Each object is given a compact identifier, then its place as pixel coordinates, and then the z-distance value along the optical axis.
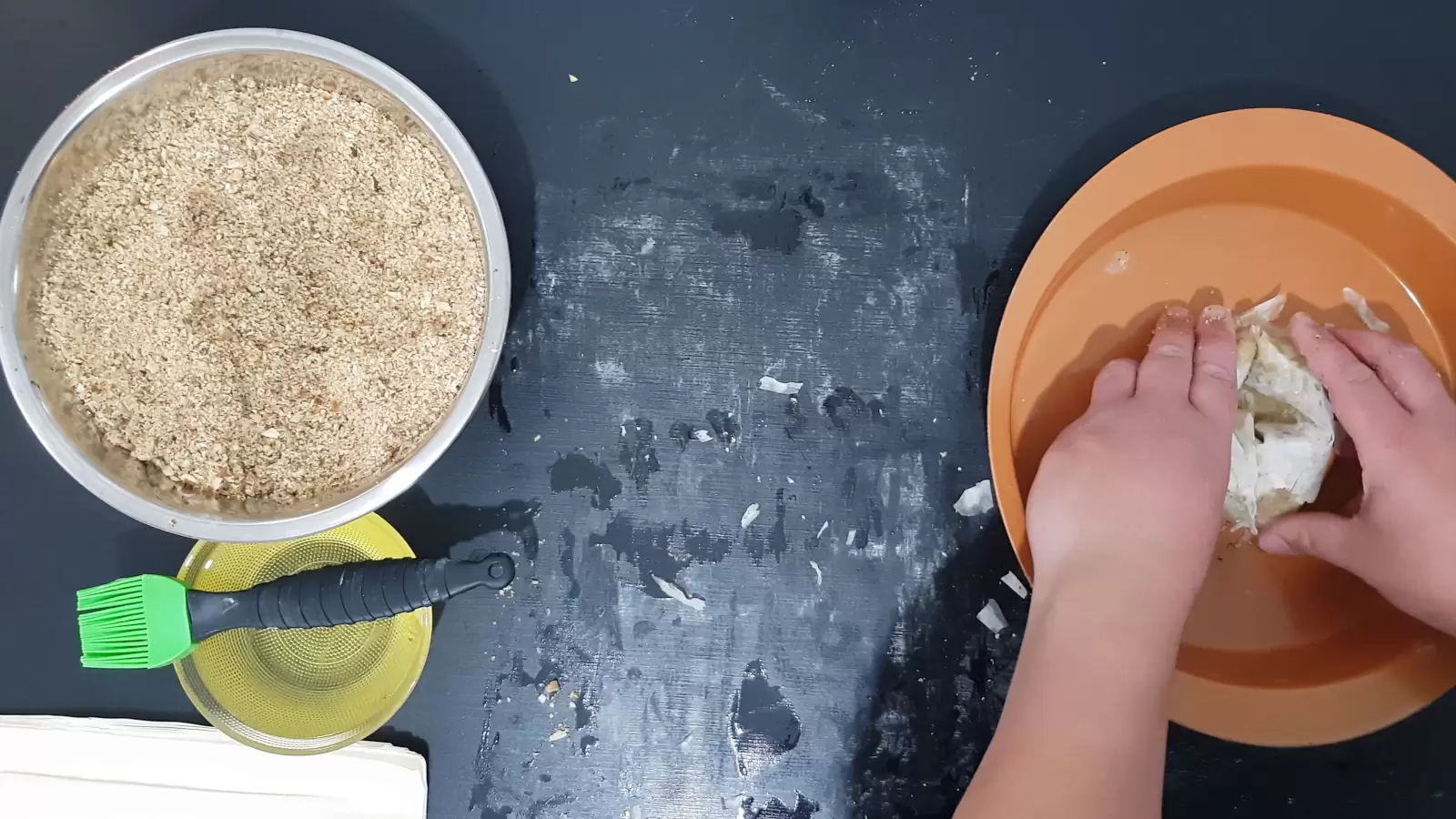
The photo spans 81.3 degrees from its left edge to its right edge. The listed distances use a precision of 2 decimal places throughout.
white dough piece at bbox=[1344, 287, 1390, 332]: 0.68
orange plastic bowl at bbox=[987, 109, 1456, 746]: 0.62
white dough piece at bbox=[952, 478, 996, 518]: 0.69
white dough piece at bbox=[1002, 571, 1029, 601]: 0.69
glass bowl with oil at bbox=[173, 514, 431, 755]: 0.64
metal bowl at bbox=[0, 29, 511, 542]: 0.58
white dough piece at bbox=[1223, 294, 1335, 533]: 0.64
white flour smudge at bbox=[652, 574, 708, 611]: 0.69
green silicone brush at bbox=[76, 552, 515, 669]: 0.58
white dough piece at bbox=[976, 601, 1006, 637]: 0.69
